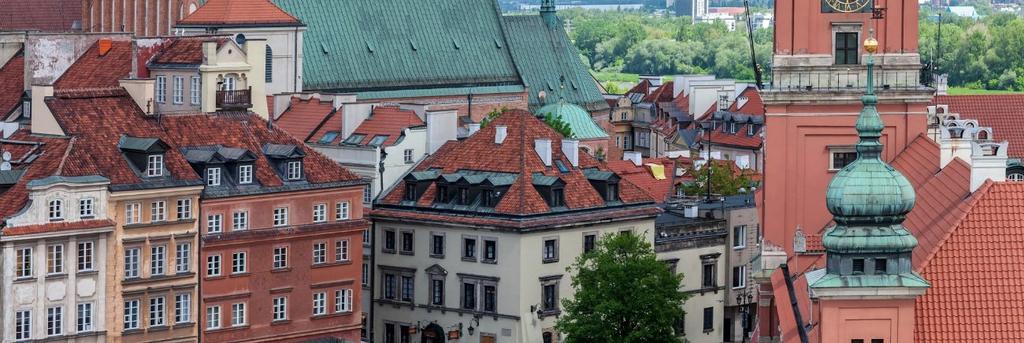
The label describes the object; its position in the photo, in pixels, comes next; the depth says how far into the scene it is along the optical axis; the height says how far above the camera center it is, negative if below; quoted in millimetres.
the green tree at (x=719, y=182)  123562 -209
